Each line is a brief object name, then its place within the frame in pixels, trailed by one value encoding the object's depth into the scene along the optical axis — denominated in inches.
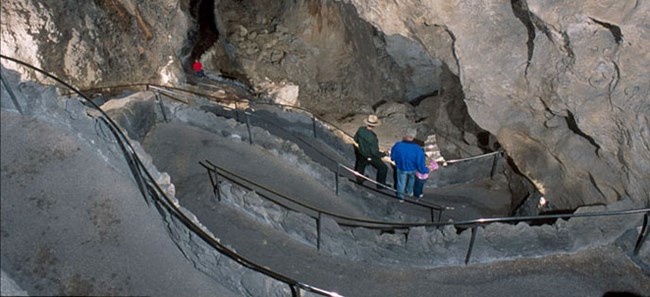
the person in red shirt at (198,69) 656.5
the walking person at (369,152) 352.2
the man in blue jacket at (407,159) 331.4
